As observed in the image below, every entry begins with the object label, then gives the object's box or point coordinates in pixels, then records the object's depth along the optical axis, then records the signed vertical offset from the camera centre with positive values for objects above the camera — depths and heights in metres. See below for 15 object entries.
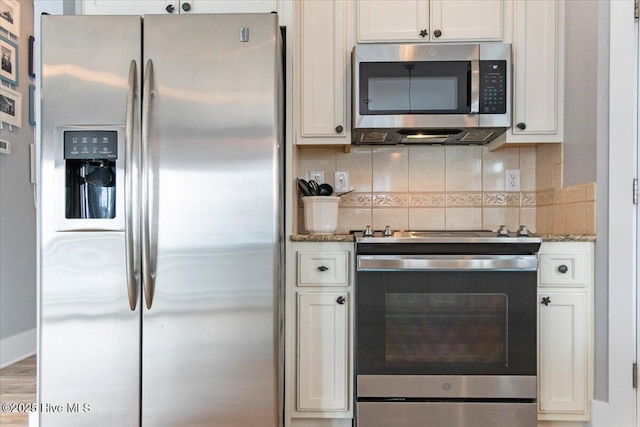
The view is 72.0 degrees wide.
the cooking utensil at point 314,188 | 2.19 +0.12
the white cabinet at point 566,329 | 1.83 -0.48
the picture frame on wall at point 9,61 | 2.84 +0.99
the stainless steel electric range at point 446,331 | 1.76 -0.48
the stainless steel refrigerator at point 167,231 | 1.60 -0.07
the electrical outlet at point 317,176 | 2.42 +0.20
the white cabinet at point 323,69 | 2.11 +0.68
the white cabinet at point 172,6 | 1.91 +0.90
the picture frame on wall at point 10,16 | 2.84 +1.29
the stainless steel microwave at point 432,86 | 1.99 +0.57
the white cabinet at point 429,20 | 2.08 +0.91
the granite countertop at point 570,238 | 1.83 -0.11
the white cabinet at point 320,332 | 1.87 -0.51
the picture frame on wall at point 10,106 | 2.84 +0.69
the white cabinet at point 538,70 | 2.07 +0.67
